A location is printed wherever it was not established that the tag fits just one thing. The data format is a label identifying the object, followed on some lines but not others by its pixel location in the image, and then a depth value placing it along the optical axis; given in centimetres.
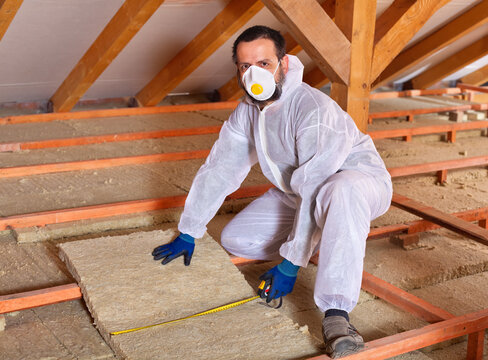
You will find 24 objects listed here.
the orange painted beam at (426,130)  514
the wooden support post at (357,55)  326
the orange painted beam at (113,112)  520
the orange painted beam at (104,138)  444
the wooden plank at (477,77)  801
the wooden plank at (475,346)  224
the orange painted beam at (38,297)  222
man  213
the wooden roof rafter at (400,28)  345
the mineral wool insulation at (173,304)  203
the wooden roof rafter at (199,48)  464
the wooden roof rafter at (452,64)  686
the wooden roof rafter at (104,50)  404
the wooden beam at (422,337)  199
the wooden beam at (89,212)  305
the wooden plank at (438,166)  393
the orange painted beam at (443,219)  275
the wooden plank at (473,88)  730
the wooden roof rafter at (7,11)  355
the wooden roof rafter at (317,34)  304
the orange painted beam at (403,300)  231
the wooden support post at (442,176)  448
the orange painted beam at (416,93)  694
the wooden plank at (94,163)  388
